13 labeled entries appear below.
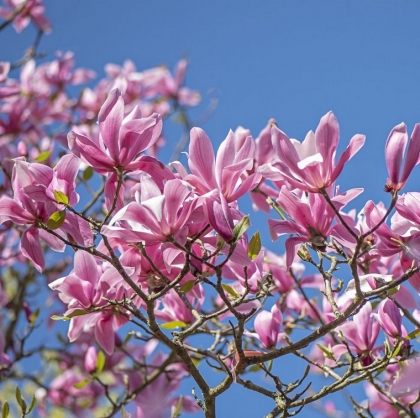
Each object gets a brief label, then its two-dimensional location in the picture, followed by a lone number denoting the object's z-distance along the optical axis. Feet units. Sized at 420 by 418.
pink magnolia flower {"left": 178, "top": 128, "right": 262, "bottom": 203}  6.85
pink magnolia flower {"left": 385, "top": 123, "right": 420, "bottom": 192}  6.78
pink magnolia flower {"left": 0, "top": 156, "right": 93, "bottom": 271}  6.95
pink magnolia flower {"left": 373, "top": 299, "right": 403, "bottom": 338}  7.29
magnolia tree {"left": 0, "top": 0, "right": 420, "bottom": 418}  6.74
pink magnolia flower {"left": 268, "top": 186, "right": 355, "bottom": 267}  6.92
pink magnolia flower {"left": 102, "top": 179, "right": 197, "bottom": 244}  6.63
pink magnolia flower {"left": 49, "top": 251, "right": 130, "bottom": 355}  7.15
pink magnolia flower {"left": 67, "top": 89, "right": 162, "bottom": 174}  6.89
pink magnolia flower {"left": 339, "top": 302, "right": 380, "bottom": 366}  7.45
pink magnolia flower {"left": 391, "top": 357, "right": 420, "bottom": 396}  5.84
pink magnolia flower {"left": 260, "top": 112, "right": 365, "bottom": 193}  6.85
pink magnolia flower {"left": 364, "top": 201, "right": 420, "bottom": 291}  6.93
